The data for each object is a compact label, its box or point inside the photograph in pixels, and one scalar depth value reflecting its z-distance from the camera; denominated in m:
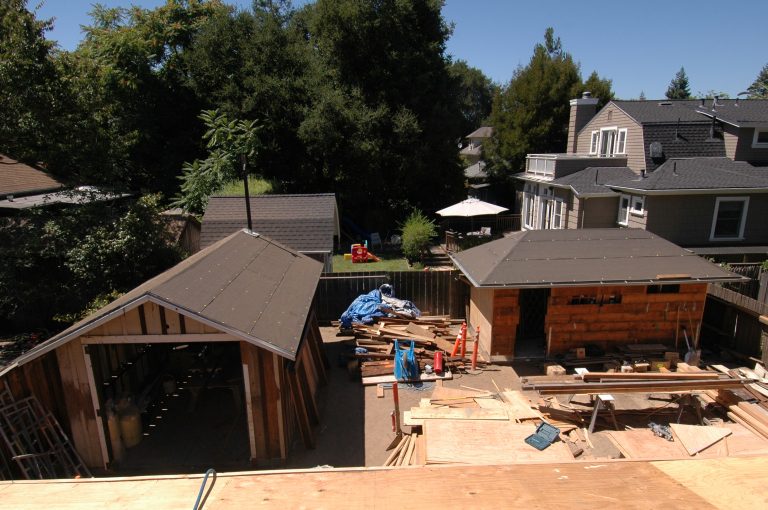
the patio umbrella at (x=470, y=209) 24.49
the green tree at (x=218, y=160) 25.80
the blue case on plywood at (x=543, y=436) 8.52
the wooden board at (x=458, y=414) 9.35
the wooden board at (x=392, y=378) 11.86
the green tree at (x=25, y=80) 13.65
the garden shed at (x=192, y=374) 7.62
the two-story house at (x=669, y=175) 19.11
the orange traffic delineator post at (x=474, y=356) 12.41
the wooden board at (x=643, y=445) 8.49
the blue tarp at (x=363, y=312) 14.90
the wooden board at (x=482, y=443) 8.07
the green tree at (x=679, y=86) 86.99
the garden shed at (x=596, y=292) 11.91
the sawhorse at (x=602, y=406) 9.27
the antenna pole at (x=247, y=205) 15.15
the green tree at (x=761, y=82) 81.56
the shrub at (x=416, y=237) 22.77
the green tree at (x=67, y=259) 13.55
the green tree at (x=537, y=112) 35.03
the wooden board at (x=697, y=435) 8.59
